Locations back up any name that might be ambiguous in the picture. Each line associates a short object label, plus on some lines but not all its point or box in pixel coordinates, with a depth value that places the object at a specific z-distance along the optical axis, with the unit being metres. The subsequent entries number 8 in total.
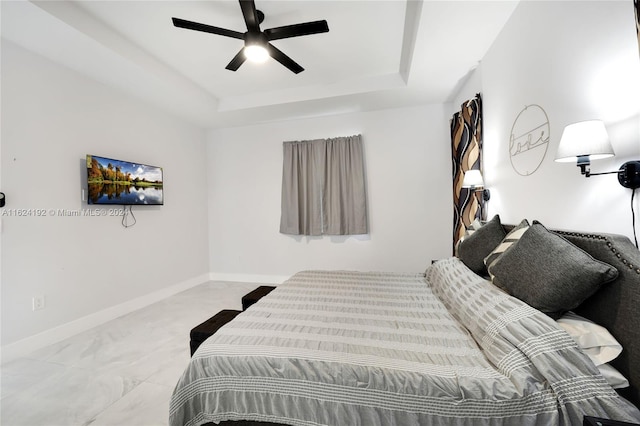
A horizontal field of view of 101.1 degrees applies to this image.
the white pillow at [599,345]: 0.91
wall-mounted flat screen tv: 2.78
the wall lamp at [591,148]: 1.04
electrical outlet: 2.34
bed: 0.87
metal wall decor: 1.68
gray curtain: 4.00
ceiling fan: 1.88
